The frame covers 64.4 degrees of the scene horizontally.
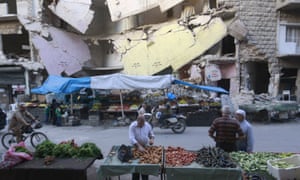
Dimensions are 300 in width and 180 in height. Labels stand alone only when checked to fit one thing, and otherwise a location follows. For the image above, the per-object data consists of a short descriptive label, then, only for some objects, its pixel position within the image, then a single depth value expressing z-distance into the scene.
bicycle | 8.05
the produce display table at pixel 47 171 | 4.22
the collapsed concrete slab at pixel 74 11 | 21.81
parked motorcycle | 10.97
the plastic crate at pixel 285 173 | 3.74
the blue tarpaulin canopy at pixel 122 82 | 12.73
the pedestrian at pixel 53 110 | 14.30
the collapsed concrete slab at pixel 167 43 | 18.62
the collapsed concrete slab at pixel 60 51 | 21.34
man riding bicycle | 7.67
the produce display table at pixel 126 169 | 4.05
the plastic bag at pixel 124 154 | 4.32
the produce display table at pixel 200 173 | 3.82
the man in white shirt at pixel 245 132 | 5.20
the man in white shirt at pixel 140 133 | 5.11
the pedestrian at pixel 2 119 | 11.20
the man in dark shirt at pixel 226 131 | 4.96
